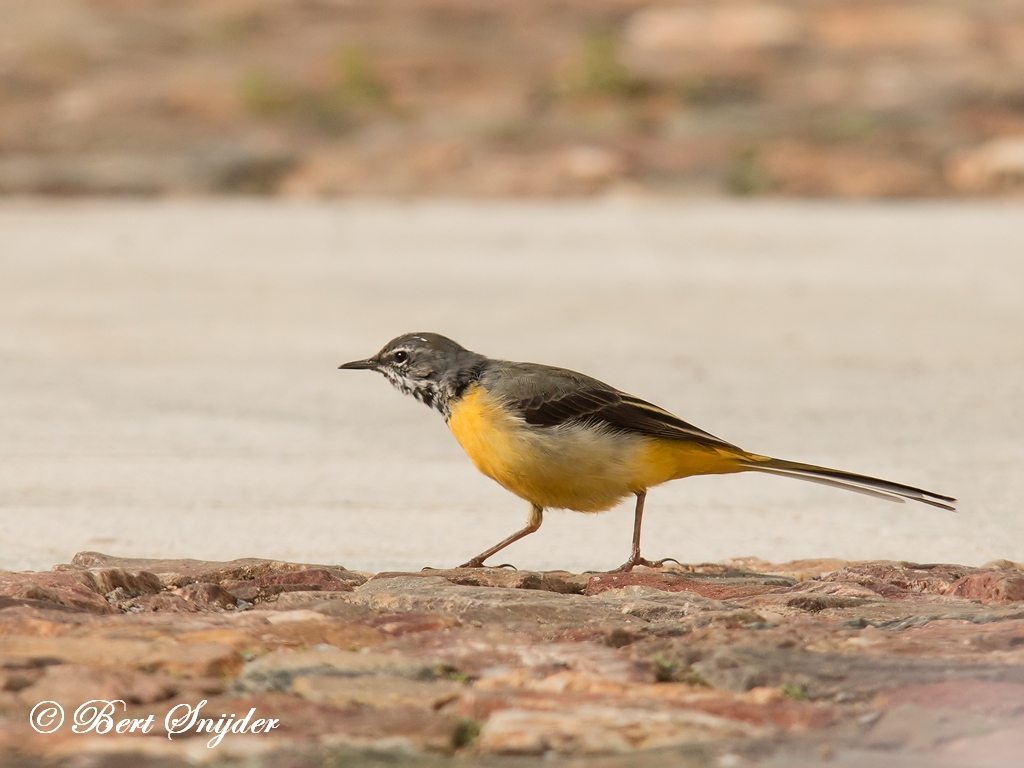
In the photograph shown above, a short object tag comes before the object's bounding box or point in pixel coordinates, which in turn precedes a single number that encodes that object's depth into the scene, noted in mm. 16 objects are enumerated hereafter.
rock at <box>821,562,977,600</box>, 9750
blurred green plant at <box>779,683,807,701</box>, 7176
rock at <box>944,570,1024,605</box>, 9280
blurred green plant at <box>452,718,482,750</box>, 6715
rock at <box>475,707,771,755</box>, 6598
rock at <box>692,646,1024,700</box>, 7285
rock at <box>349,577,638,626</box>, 8711
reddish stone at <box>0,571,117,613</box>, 8789
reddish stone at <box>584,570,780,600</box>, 9711
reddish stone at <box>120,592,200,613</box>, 8969
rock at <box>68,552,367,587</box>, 9852
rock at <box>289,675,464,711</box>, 7141
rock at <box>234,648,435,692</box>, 7402
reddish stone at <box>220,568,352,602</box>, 9477
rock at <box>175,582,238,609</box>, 9156
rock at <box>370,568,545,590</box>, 9867
